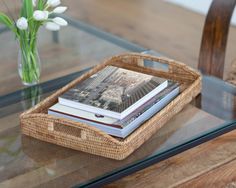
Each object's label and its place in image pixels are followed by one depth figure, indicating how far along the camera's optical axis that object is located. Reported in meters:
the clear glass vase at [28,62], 2.03
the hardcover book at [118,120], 1.67
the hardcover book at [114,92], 1.72
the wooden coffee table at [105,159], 1.61
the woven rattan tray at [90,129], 1.63
